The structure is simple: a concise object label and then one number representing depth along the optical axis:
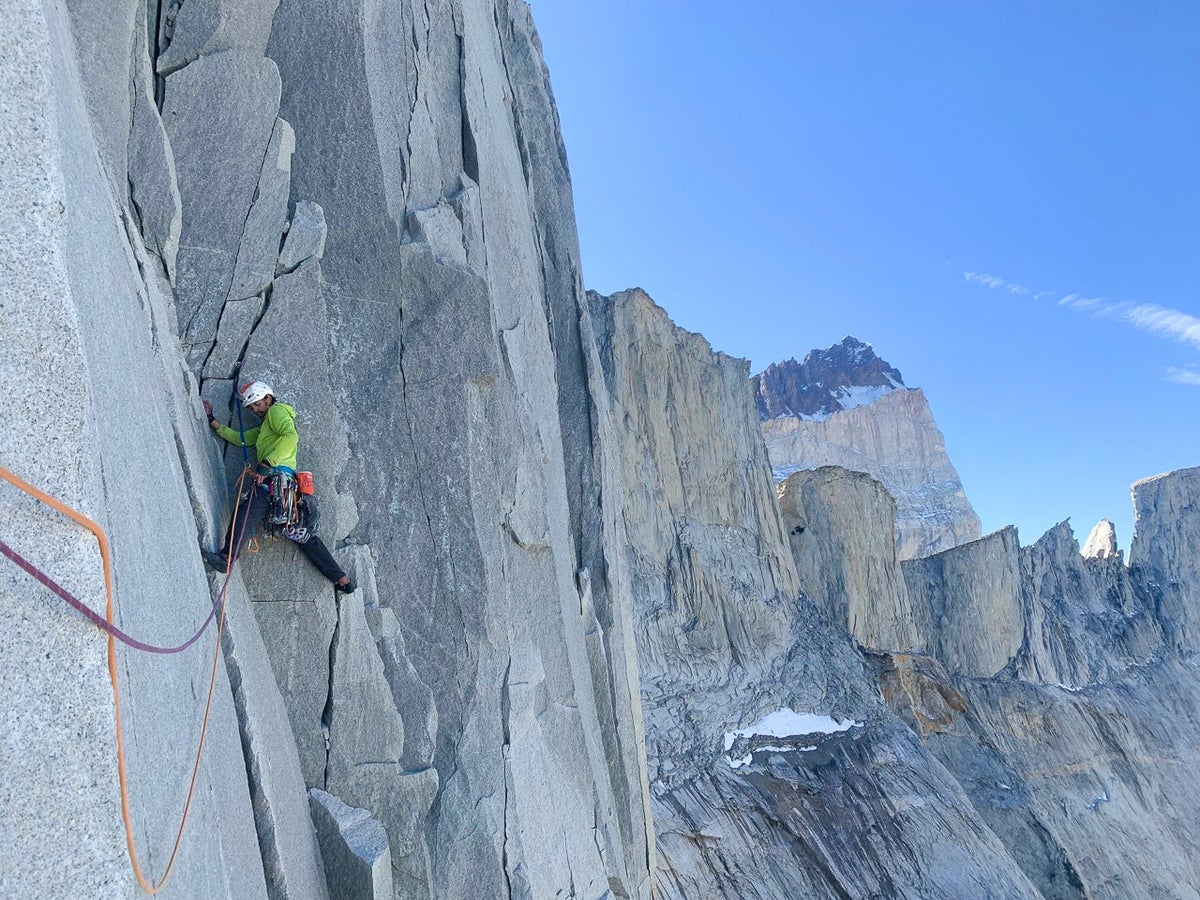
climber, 7.43
